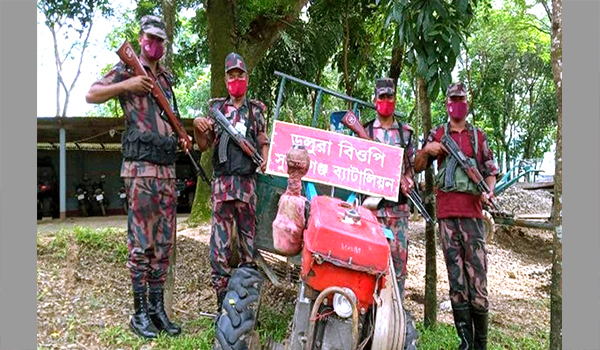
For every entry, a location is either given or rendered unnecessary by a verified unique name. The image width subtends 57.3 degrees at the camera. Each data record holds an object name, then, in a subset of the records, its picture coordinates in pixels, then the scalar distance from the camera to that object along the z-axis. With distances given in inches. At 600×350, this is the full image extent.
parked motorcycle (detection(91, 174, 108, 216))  587.4
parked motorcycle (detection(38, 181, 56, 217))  553.9
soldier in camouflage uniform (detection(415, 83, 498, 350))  179.5
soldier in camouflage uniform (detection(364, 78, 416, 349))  181.2
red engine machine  106.7
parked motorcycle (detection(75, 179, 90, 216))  582.2
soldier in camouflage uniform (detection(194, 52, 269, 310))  172.7
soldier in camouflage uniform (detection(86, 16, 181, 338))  164.6
